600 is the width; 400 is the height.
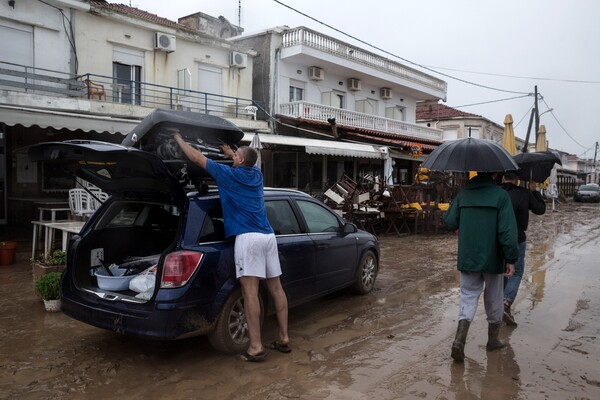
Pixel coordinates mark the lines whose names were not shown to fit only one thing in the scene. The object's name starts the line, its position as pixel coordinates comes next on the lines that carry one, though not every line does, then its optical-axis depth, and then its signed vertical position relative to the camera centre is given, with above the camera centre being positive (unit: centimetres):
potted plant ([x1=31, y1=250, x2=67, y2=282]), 610 -128
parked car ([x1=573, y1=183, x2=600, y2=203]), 3775 -111
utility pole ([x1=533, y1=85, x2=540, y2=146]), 2965 +408
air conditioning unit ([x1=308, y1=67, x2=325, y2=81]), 1927 +421
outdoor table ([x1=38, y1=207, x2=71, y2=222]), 915 -82
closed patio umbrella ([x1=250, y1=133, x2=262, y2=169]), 1017 +66
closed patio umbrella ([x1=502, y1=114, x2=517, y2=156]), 1809 +174
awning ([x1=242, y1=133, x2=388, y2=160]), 1297 +86
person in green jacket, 405 -60
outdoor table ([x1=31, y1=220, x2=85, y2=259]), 727 -95
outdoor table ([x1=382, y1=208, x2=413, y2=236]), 1344 -124
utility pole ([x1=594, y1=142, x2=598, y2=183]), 7400 +111
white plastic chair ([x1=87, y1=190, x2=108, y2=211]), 905 -61
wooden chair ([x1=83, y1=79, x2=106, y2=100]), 1232 +220
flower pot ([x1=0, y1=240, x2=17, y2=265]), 803 -149
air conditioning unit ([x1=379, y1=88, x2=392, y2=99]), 2352 +423
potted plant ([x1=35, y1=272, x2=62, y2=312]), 547 -144
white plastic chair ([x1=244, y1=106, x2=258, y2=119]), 1642 +222
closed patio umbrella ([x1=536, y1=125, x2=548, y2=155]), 2466 +222
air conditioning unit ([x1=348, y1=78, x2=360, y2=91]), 2126 +420
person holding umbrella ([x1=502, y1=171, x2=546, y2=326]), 503 -34
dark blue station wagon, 372 -72
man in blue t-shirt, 393 -48
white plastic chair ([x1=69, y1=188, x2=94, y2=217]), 877 -66
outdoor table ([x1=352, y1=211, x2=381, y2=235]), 1254 -122
